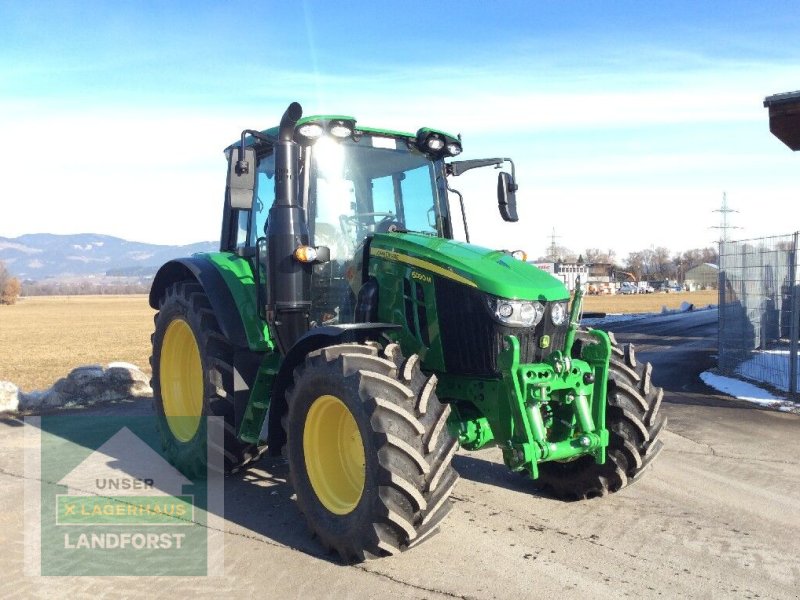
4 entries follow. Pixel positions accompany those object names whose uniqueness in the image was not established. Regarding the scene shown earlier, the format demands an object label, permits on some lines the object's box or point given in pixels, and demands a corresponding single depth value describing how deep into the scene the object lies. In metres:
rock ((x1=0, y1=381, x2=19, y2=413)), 9.20
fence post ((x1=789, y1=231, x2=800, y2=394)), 9.66
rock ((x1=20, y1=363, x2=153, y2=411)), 9.48
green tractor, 4.01
